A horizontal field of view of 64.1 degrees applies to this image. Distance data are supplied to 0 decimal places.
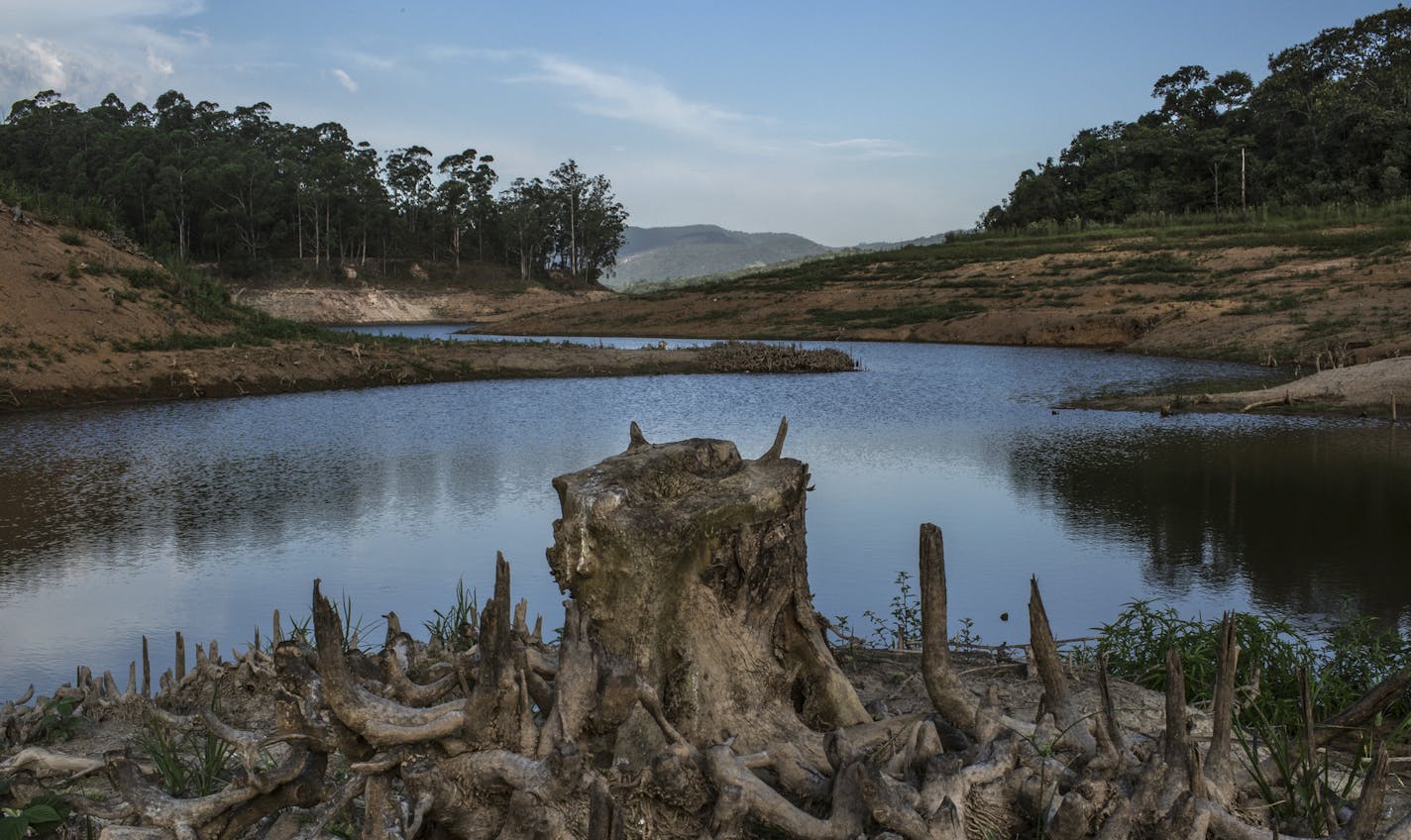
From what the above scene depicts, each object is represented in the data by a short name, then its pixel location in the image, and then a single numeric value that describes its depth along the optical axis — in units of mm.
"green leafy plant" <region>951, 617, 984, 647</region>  5445
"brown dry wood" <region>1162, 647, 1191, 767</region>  3131
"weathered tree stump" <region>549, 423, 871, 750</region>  3648
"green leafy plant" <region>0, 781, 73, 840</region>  3252
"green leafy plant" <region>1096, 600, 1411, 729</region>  4758
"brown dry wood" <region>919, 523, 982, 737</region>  3672
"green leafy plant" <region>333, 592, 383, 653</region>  5918
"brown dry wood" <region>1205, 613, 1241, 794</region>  3275
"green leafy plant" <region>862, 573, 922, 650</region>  6172
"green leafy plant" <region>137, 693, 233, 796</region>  3764
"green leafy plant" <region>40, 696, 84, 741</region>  4547
